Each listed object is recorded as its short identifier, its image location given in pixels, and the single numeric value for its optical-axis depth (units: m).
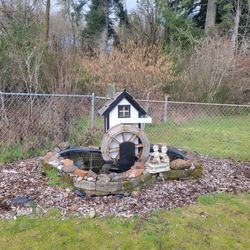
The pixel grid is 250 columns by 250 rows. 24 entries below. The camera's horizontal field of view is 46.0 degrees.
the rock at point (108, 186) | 3.67
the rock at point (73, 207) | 3.39
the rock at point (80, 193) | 3.67
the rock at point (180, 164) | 4.26
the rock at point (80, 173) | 3.81
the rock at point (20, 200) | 3.46
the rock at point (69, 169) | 3.94
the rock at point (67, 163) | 4.07
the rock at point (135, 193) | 3.71
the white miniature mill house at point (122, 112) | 4.30
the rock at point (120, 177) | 3.74
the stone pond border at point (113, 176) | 3.70
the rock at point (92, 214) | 3.27
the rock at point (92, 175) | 3.74
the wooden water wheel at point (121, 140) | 4.29
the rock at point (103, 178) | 3.69
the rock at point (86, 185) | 3.68
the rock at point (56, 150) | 4.69
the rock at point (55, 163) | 4.21
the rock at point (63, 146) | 4.98
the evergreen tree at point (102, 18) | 16.00
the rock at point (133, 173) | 3.85
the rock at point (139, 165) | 4.08
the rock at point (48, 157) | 4.42
